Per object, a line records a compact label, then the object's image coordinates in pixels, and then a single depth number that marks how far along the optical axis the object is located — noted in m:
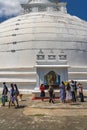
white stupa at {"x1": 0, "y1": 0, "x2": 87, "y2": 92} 15.07
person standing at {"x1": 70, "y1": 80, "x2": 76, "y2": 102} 10.27
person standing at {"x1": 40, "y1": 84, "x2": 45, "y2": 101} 11.02
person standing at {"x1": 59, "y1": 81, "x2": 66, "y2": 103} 10.20
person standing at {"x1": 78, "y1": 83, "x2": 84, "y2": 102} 10.47
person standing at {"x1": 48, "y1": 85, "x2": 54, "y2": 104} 10.01
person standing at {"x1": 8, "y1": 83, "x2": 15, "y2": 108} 9.54
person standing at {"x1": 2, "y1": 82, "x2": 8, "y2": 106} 9.90
